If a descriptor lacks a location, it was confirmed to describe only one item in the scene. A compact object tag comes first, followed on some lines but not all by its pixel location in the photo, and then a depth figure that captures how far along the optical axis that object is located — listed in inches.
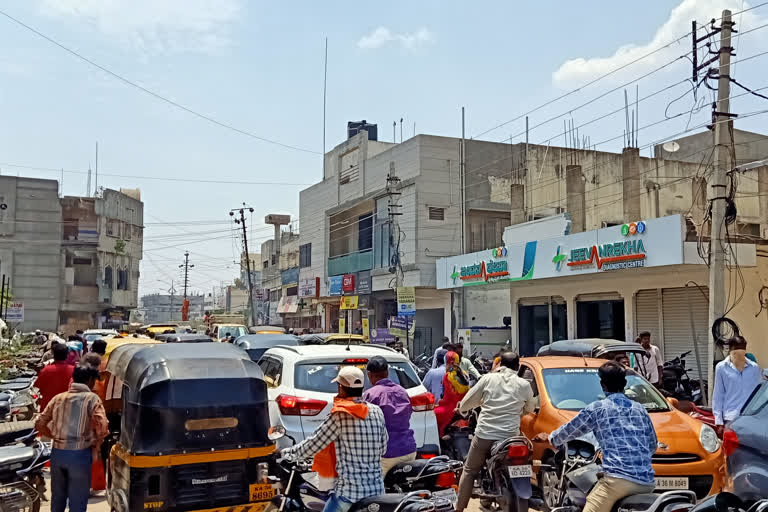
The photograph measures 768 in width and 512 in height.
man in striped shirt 225.9
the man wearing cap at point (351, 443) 173.2
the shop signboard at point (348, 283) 1357.0
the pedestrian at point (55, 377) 326.0
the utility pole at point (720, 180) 517.3
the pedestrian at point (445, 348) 482.3
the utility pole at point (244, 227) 1964.6
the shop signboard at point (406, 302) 903.7
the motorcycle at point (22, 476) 231.1
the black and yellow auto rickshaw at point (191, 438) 218.1
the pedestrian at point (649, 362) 507.5
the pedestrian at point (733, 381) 322.3
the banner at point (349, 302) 1234.8
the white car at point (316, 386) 286.7
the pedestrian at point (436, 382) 402.3
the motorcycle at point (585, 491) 173.5
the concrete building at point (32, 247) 1925.4
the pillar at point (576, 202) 957.8
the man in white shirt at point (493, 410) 262.7
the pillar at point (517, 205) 989.2
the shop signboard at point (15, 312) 1151.6
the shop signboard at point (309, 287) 1537.9
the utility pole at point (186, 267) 4247.8
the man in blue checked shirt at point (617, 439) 181.5
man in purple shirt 224.5
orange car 261.4
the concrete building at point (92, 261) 1980.8
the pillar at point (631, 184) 968.3
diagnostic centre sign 610.5
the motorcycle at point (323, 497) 171.8
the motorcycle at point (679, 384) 611.2
